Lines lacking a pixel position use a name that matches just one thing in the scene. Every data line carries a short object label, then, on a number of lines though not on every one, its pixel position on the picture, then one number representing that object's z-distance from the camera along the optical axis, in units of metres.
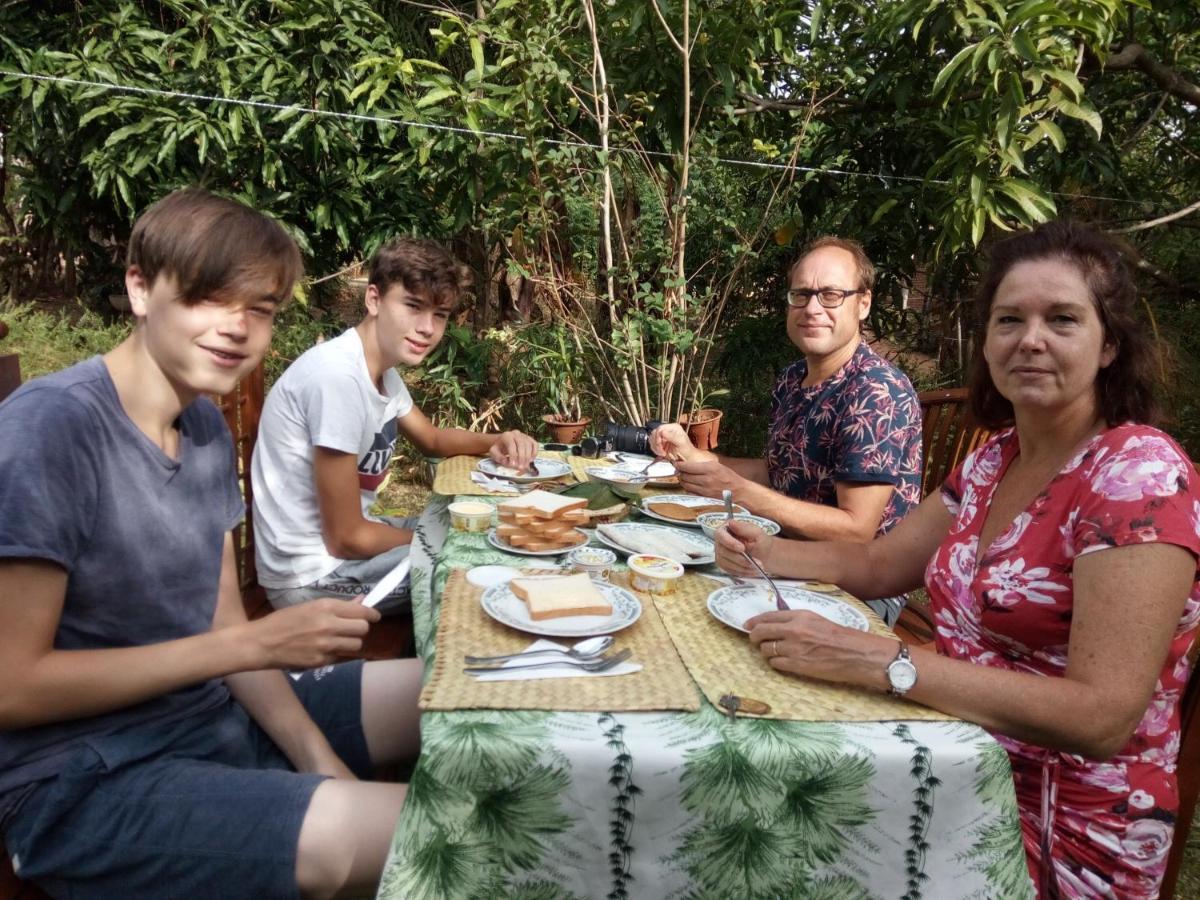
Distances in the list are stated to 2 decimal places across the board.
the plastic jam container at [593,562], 1.60
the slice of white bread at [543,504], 1.75
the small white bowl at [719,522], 1.89
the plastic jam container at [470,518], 1.83
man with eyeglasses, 2.17
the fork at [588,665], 1.15
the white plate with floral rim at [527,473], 2.39
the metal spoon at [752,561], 1.45
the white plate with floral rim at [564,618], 1.29
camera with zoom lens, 2.68
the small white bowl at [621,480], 2.19
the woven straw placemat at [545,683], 1.08
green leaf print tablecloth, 1.00
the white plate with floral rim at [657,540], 1.74
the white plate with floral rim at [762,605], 1.42
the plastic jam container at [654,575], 1.53
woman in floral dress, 1.19
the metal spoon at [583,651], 1.18
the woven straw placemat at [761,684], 1.13
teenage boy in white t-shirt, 2.27
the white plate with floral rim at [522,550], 1.70
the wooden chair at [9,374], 2.14
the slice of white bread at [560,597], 1.31
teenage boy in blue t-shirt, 1.19
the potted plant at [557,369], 4.73
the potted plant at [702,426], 3.61
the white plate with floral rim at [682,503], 2.03
